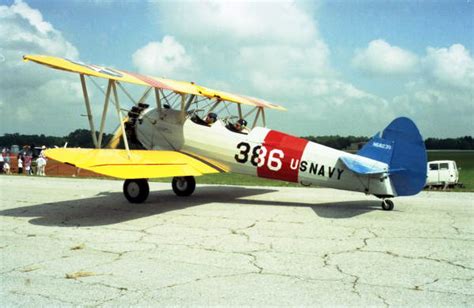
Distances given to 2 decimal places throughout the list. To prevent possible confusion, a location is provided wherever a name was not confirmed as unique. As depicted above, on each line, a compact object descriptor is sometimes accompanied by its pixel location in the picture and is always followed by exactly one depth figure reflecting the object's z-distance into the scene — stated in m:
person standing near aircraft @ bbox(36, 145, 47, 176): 24.01
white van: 23.03
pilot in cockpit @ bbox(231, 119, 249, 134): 11.58
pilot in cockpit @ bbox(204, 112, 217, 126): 11.92
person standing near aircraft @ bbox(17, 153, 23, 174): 26.83
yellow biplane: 9.30
